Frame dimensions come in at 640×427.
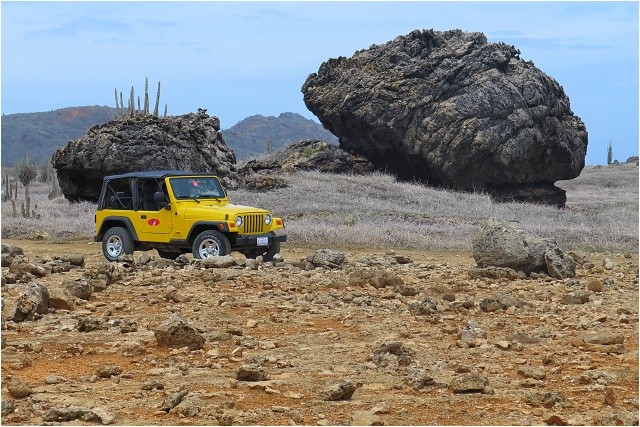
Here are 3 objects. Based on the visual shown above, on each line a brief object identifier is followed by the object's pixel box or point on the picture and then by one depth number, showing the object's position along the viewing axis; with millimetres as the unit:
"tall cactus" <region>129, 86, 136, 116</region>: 39894
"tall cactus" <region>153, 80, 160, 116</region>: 40788
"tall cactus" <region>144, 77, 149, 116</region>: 41188
